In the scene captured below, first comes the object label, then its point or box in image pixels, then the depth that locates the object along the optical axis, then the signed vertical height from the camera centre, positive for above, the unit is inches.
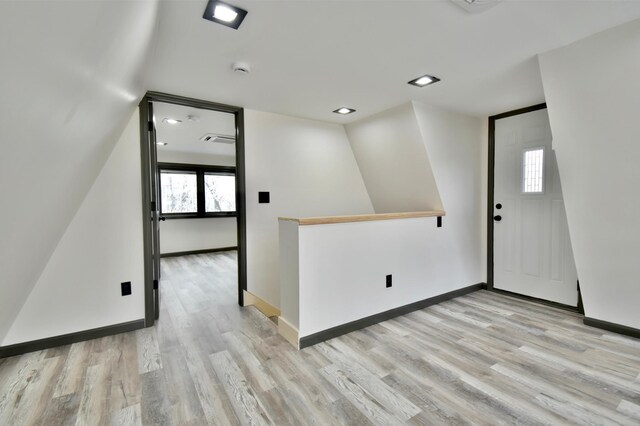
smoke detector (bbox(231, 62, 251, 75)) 80.8 +39.5
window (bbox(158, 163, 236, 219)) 237.9 +16.7
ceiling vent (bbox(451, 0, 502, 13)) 57.4 +39.5
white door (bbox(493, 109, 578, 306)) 117.3 -5.1
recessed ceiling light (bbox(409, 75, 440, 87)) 92.6 +40.4
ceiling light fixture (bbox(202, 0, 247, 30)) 57.4 +39.6
